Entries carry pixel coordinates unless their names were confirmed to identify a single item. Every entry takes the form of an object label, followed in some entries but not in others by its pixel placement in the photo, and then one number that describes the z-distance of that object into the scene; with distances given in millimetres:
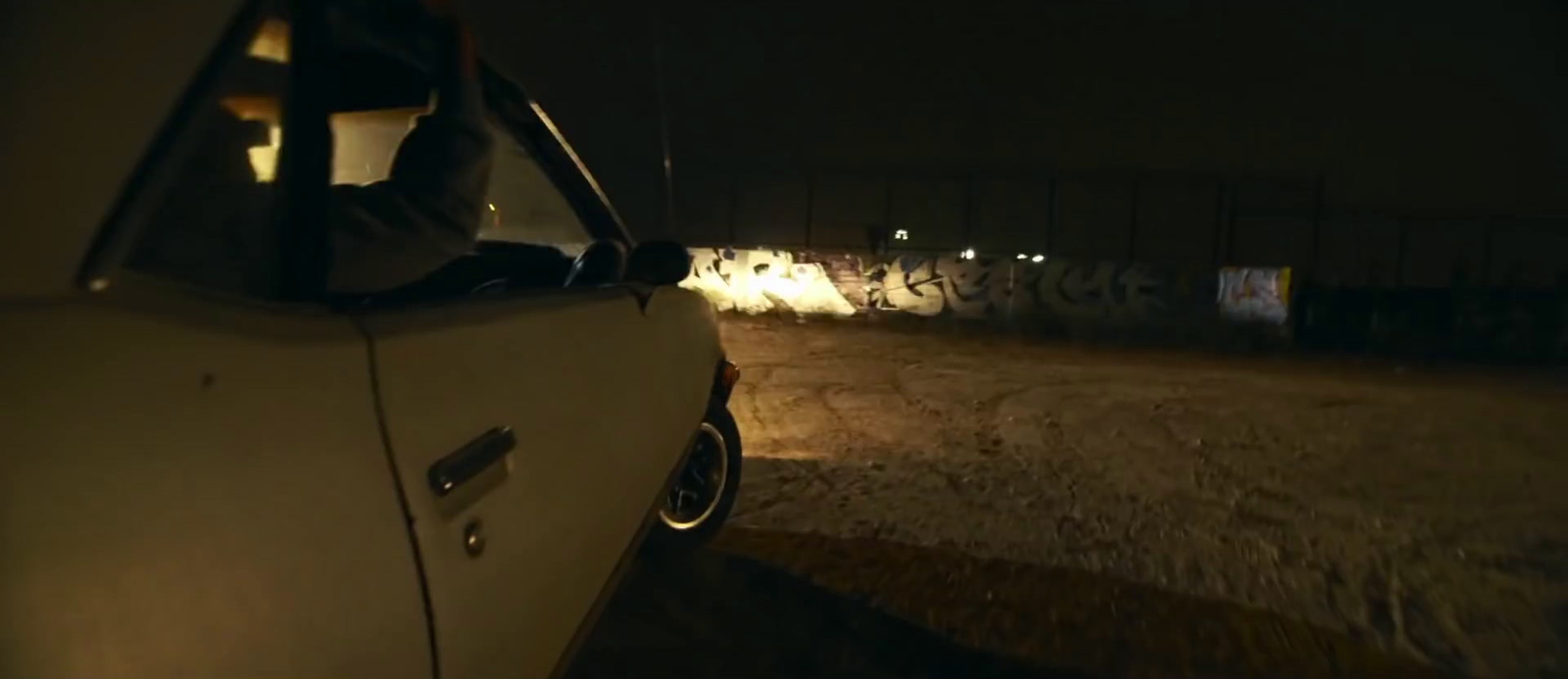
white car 1337
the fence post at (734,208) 33406
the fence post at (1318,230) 29828
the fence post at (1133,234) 33031
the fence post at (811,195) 34312
